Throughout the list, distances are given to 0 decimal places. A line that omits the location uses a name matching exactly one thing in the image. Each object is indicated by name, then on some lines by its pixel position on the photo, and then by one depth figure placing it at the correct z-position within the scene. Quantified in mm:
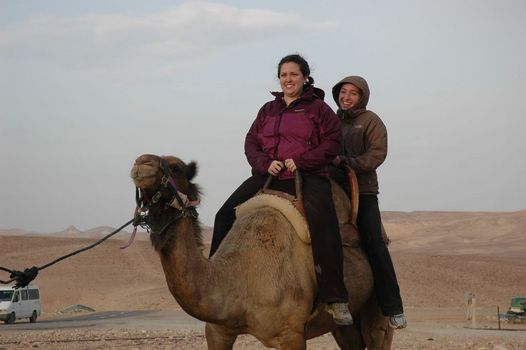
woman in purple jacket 7152
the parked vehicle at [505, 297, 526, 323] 29594
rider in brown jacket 8289
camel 6160
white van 32719
